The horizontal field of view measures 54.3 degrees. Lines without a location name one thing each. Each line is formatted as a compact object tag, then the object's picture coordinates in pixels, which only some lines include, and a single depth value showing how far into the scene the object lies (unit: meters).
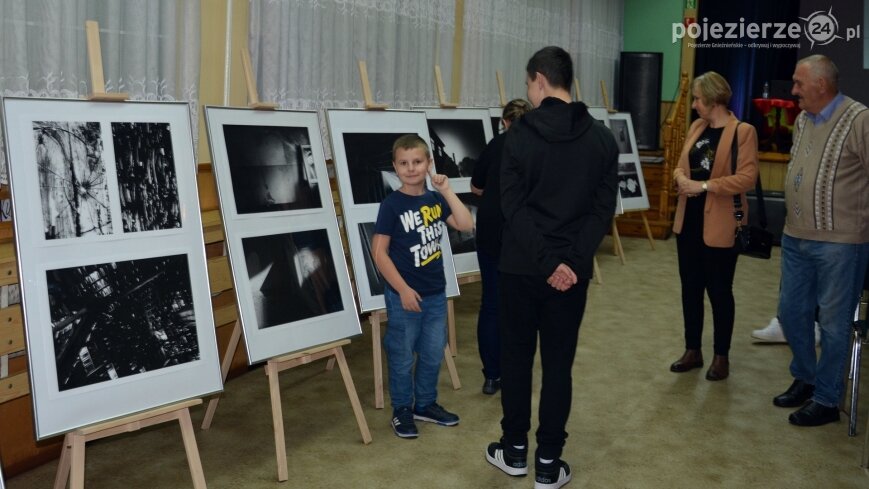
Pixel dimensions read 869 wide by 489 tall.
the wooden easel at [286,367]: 2.98
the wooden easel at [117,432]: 2.36
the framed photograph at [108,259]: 2.37
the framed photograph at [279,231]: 3.03
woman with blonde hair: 3.88
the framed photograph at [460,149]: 4.45
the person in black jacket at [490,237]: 3.49
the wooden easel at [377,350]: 3.70
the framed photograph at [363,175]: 3.67
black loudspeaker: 9.27
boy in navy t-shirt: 3.20
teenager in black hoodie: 2.73
